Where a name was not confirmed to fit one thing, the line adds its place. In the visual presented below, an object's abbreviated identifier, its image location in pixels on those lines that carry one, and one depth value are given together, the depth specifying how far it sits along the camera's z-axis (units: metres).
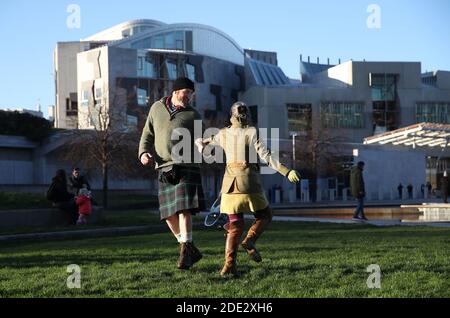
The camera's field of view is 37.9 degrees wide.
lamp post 51.95
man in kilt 6.55
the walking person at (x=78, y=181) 17.11
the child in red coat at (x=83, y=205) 15.77
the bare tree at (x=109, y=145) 34.97
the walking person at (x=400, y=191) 54.95
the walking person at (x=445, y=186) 30.92
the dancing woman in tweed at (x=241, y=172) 6.39
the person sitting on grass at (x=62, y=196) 15.84
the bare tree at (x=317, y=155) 52.56
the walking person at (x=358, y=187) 19.03
